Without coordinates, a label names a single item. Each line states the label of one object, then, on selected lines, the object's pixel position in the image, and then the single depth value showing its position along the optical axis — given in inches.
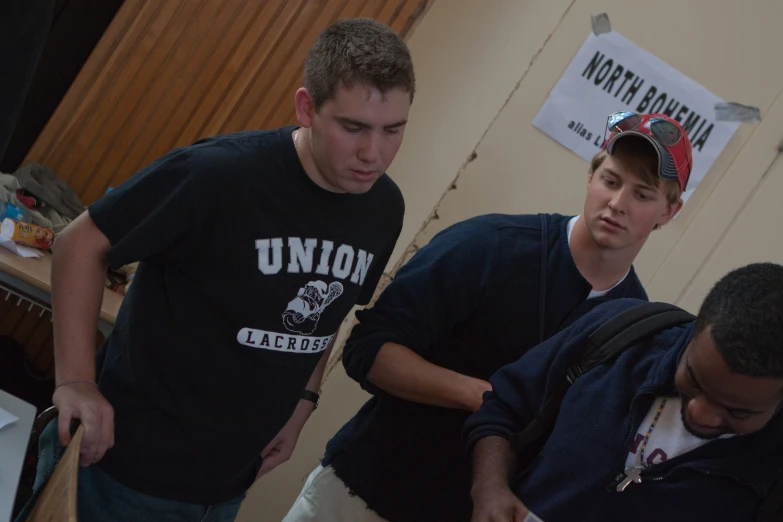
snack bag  105.5
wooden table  101.0
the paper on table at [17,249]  105.6
